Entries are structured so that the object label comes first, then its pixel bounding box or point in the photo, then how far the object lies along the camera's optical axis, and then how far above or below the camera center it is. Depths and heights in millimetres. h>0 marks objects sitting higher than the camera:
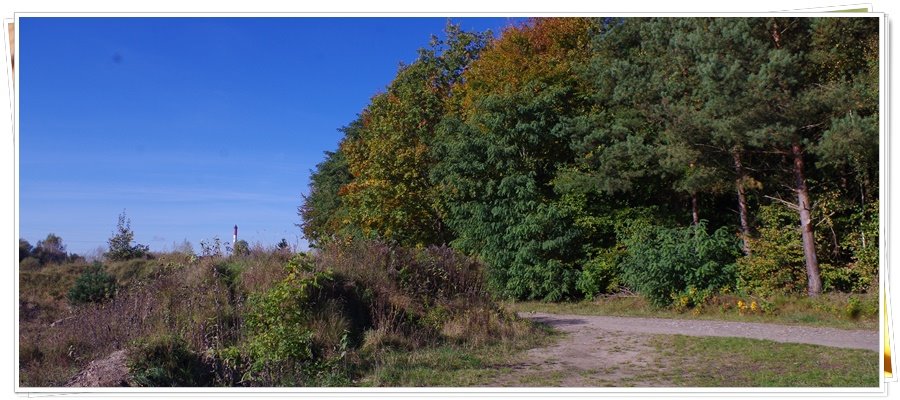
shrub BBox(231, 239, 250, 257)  12695 -615
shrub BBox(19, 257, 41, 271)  12269 -915
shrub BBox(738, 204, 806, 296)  17875 -1223
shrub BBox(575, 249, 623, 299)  21734 -1868
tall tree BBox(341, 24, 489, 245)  29250 +2365
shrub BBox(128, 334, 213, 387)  8039 -1738
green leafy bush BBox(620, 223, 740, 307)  18266 -1342
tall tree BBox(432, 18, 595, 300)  22391 +1416
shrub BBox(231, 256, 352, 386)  8445 -1486
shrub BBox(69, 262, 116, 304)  12570 -1291
